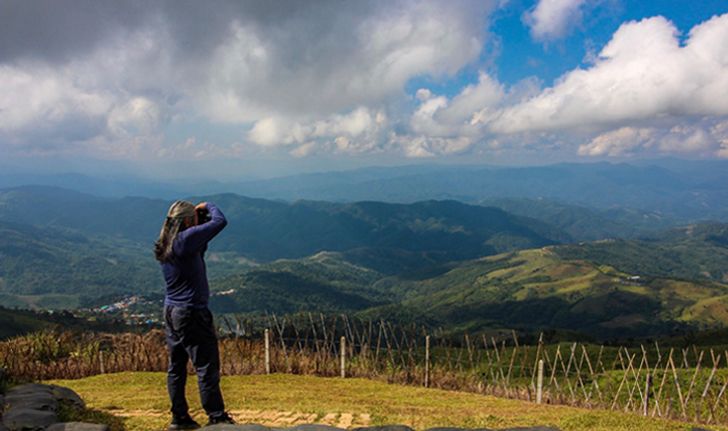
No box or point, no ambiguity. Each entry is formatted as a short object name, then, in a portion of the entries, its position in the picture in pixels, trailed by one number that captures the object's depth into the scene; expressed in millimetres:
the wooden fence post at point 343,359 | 10882
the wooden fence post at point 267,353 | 11268
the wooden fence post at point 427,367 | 11078
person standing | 5055
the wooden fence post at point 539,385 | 9352
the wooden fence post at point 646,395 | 9109
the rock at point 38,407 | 4730
